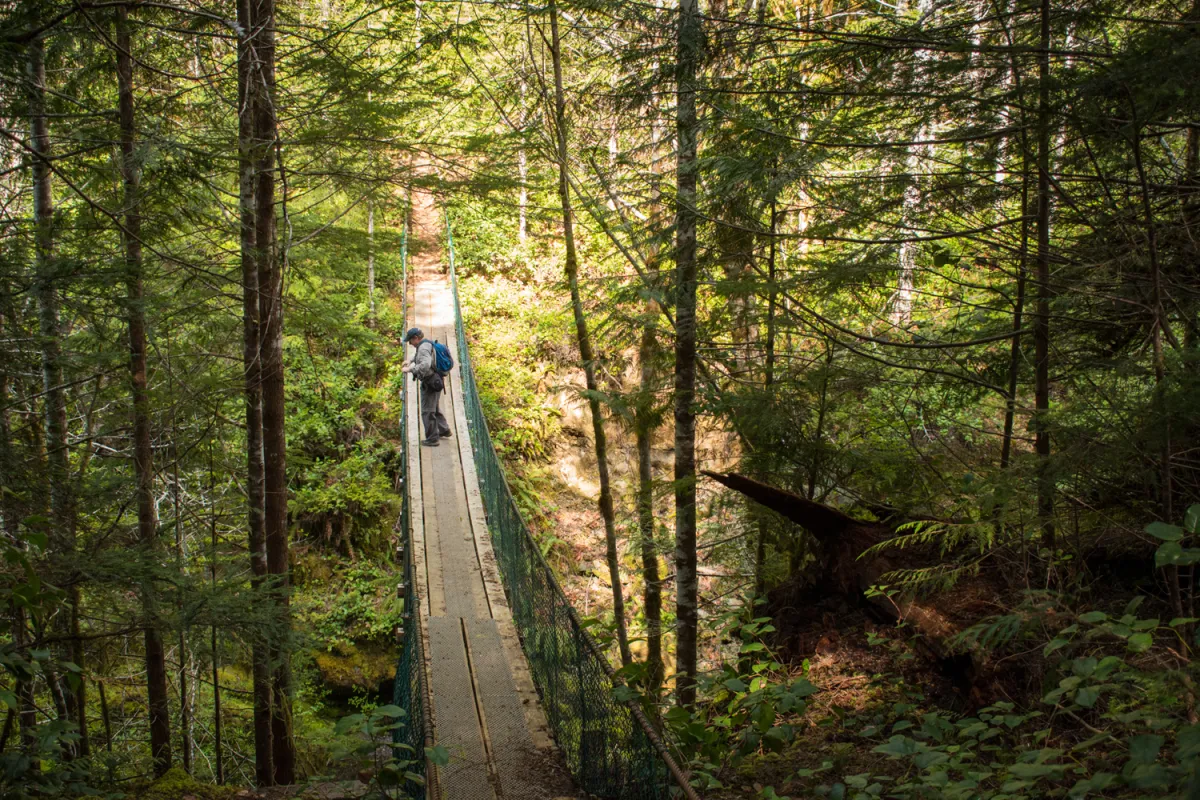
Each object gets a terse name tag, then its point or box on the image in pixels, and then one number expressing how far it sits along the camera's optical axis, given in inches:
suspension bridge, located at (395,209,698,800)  143.5
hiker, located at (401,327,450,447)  378.0
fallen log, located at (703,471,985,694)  167.8
